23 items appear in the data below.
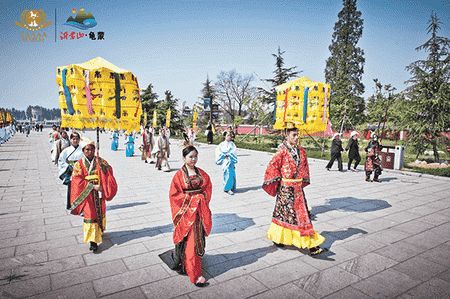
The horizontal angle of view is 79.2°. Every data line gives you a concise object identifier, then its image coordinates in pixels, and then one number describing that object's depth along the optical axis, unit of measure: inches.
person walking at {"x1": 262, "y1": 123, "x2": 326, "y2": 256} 162.4
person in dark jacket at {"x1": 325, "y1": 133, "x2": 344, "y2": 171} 467.2
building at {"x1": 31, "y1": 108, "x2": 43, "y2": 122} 6690.0
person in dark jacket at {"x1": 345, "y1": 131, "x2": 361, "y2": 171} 472.6
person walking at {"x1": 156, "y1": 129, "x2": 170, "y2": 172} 467.2
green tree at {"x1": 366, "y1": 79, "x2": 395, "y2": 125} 1081.4
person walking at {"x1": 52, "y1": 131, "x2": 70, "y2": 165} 354.6
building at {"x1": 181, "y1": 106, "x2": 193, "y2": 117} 1717.5
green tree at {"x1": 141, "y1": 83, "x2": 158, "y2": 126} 1578.5
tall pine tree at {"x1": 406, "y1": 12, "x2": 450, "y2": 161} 559.8
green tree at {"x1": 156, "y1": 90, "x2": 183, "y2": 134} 1510.8
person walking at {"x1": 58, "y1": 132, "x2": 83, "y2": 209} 218.5
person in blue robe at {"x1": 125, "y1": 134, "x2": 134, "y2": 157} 647.9
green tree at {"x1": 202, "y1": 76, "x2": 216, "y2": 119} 1745.8
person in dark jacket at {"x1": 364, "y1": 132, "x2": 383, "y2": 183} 380.5
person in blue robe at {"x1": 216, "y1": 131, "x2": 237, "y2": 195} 306.0
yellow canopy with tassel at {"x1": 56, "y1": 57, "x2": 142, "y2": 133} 164.9
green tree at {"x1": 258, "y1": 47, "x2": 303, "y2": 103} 842.8
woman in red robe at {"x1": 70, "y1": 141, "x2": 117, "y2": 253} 162.4
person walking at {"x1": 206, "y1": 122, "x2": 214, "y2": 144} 1111.5
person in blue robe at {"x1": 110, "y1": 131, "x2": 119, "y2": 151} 776.6
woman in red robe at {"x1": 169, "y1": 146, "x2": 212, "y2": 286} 132.4
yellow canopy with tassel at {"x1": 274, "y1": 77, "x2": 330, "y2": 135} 218.5
